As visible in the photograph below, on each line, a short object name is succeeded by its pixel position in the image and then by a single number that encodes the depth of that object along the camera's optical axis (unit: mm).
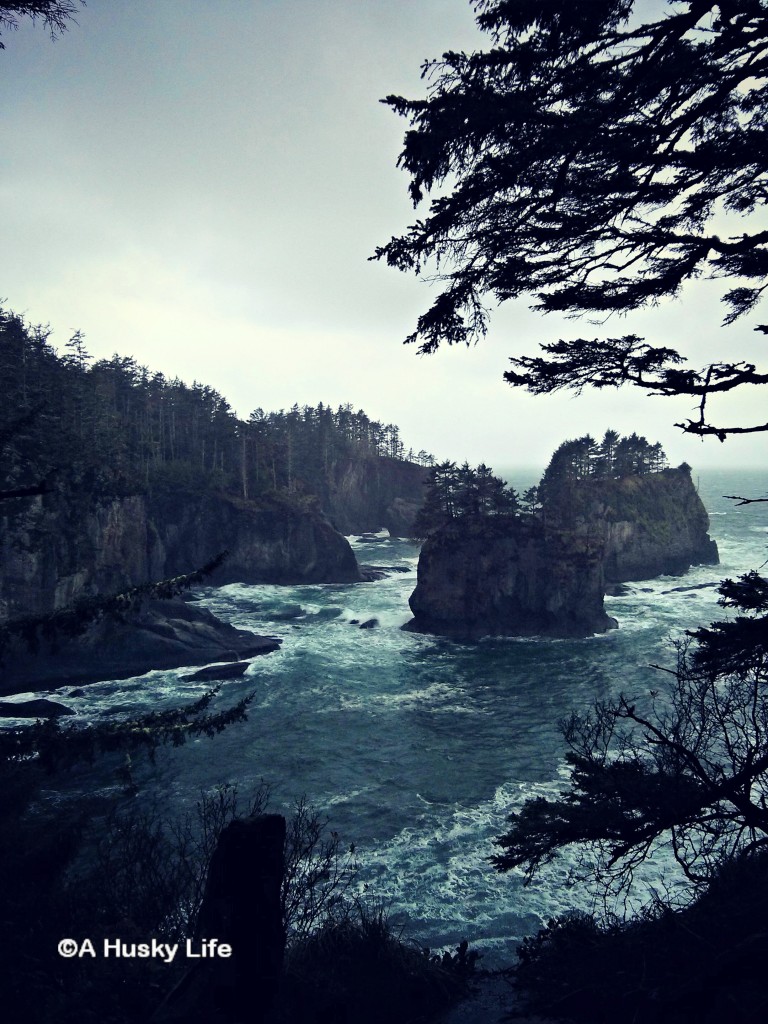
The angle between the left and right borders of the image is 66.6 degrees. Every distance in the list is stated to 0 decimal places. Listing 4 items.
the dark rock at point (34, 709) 32844
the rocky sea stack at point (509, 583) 51969
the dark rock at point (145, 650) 38344
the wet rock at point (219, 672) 40128
